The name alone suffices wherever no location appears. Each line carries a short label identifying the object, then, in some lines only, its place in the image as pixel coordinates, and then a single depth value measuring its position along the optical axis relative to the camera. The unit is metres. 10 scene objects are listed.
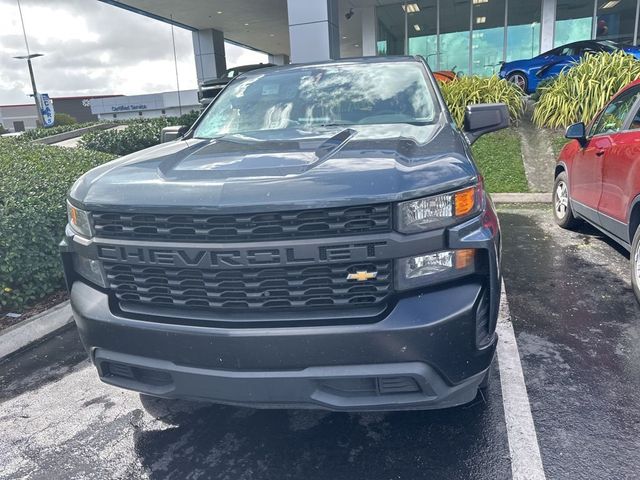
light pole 27.69
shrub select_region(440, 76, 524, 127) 10.52
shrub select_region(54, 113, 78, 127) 31.17
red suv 4.02
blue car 13.40
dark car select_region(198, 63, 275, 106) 14.67
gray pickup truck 1.94
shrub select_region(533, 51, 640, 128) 9.68
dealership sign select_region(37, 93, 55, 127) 27.03
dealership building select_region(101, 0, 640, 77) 18.36
